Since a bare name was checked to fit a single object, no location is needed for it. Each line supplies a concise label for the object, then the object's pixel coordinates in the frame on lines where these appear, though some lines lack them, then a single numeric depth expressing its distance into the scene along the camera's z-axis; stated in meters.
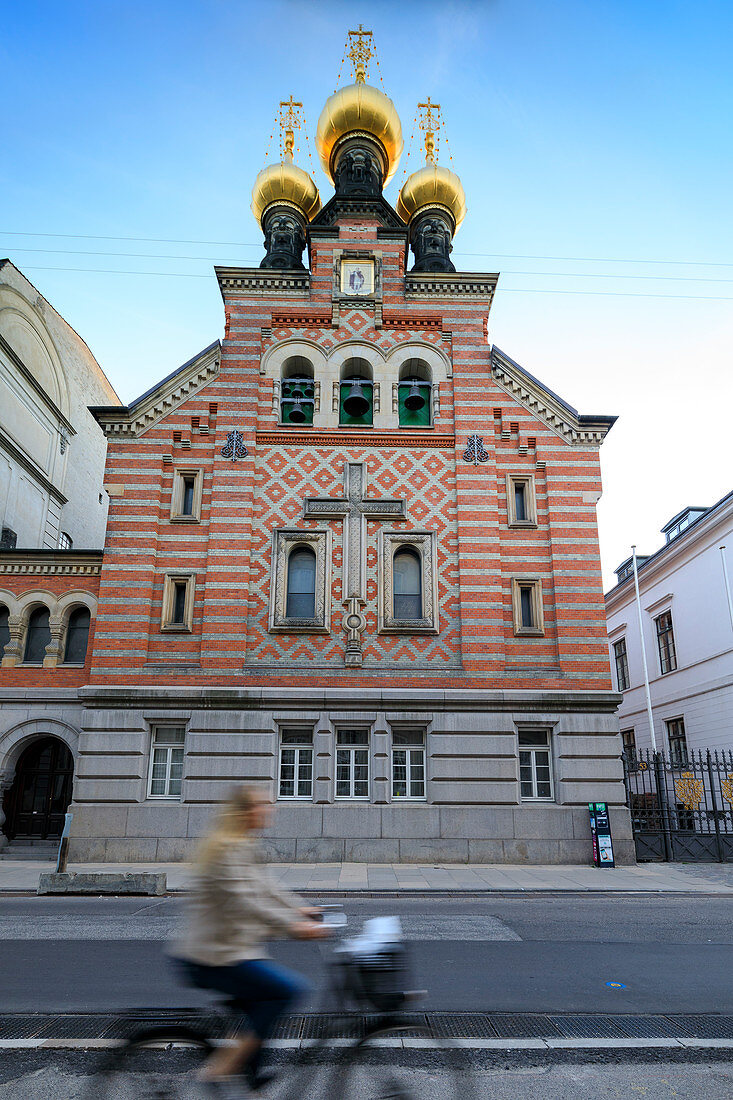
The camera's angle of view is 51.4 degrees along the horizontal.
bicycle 4.75
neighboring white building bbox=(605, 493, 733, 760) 27.92
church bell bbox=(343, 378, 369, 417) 23.70
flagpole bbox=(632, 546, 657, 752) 29.14
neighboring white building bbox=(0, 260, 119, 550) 27.38
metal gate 20.97
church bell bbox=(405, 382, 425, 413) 23.91
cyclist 4.70
